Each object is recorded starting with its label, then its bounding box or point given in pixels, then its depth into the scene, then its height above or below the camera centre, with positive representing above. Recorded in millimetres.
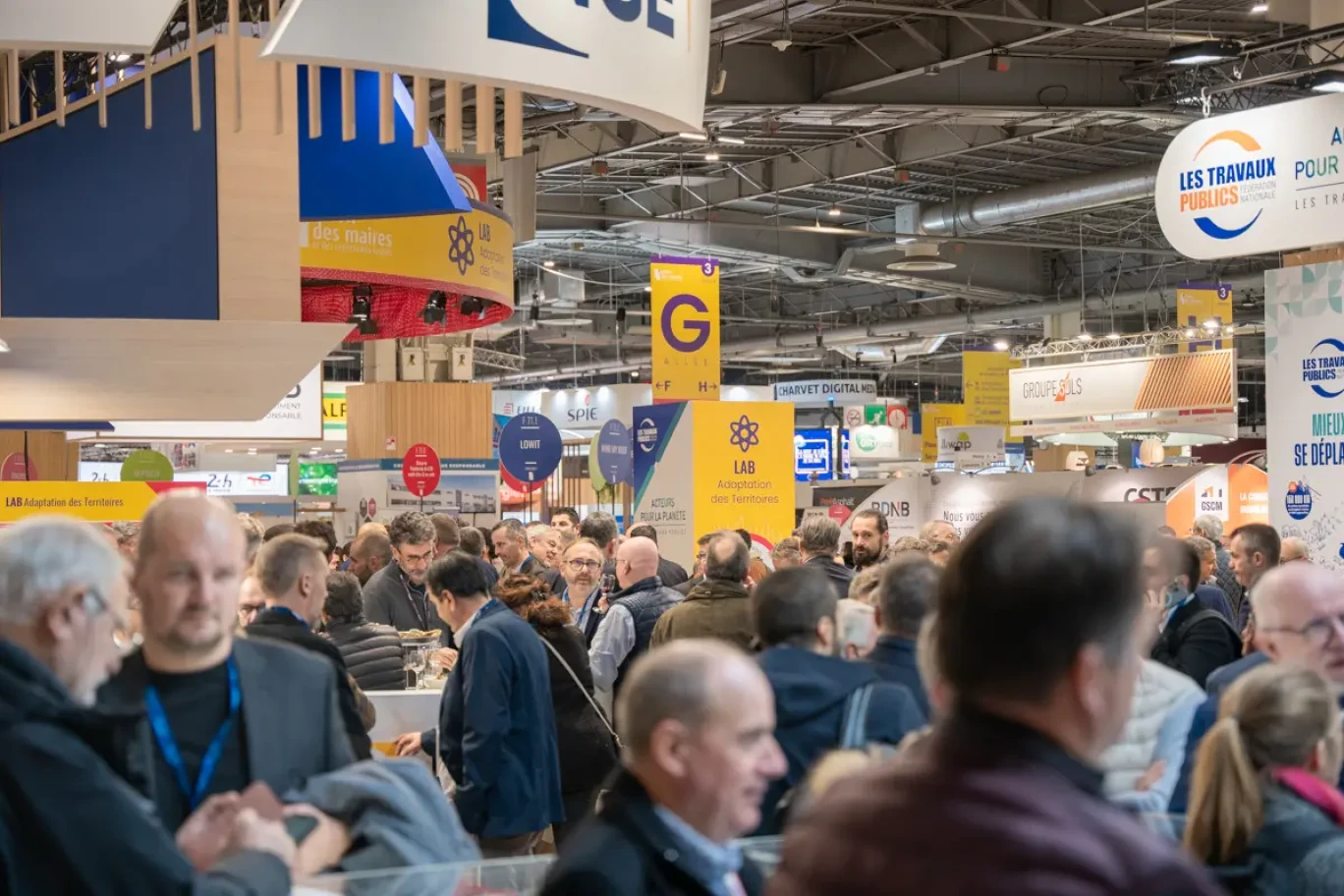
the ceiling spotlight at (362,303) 12102 +1106
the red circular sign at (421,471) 15539 -260
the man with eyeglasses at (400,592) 7551 -733
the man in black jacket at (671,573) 9031 -773
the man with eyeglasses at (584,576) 7438 -635
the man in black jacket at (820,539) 7320 -470
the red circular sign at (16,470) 13871 -168
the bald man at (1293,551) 8500 -649
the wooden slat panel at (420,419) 18109 +303
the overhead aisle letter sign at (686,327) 14617 +1076
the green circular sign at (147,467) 16609 -191
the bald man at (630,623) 6539 -759
